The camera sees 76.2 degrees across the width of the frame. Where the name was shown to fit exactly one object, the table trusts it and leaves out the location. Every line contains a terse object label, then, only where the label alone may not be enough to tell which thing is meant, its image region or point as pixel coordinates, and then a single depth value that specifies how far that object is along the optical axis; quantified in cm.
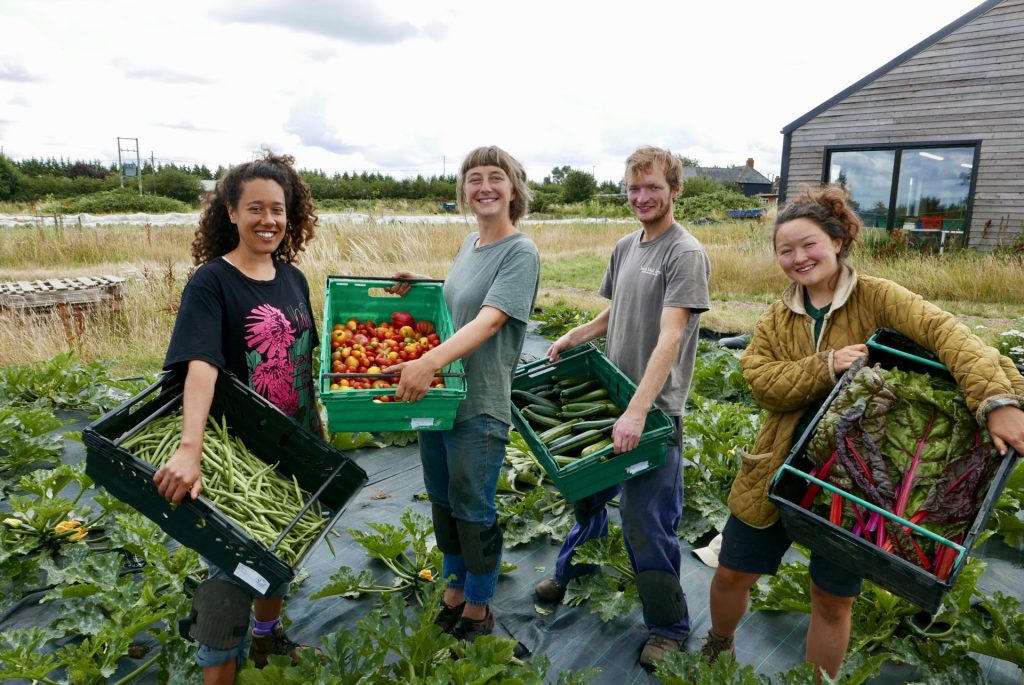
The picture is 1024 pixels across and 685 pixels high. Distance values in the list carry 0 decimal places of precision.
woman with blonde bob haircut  255
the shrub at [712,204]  3894
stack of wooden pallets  905
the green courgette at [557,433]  290
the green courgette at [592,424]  287
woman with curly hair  217
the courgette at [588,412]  300
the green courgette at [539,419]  308
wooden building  1410
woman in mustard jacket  217
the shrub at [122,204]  3512
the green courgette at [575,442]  282
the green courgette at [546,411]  315
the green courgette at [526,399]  320
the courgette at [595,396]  310
